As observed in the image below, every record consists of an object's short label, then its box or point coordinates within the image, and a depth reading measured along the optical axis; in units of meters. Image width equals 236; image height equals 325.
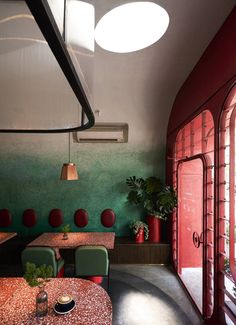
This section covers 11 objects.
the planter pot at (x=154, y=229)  5.15
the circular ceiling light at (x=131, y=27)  2.68
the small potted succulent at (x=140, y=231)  5.11
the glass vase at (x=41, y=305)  1.85
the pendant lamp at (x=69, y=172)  4.31
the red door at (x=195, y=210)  3.04
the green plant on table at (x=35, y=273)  1.96
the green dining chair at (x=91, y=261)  3.28
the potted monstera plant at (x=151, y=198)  5.02
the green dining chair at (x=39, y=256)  3.19
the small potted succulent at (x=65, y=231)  4.21
